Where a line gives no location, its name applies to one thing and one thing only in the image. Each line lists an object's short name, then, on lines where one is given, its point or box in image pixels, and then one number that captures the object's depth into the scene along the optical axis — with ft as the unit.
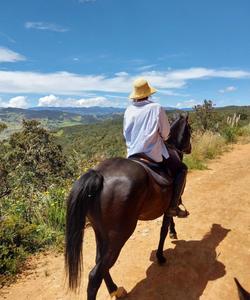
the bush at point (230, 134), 33.87
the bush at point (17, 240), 12.09
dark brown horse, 8.63
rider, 10.05
